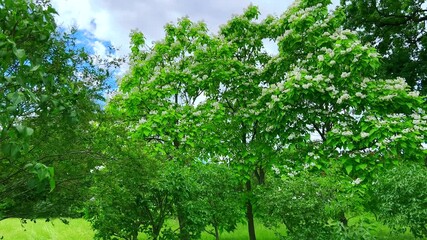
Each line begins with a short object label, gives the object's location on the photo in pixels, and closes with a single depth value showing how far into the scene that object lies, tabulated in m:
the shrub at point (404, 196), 8.24
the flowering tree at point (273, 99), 10.95
